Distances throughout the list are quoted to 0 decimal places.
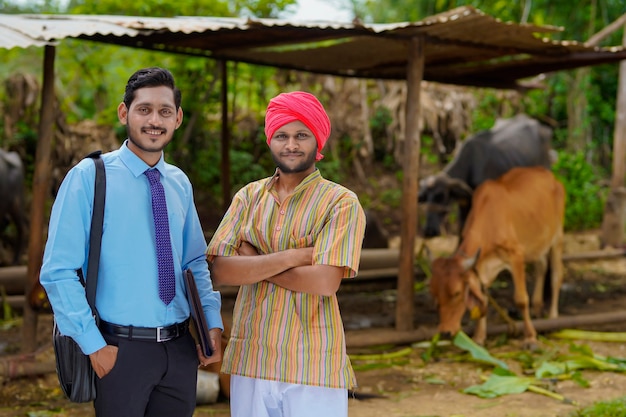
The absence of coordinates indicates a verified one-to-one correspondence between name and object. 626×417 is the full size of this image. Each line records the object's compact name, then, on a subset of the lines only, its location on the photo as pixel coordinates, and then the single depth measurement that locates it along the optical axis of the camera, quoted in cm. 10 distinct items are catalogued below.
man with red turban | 304
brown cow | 708
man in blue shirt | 285
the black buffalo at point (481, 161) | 980
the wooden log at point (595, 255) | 1035
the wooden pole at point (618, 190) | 1280
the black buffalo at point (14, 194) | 994
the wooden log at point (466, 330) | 721
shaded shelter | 600
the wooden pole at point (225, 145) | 975
